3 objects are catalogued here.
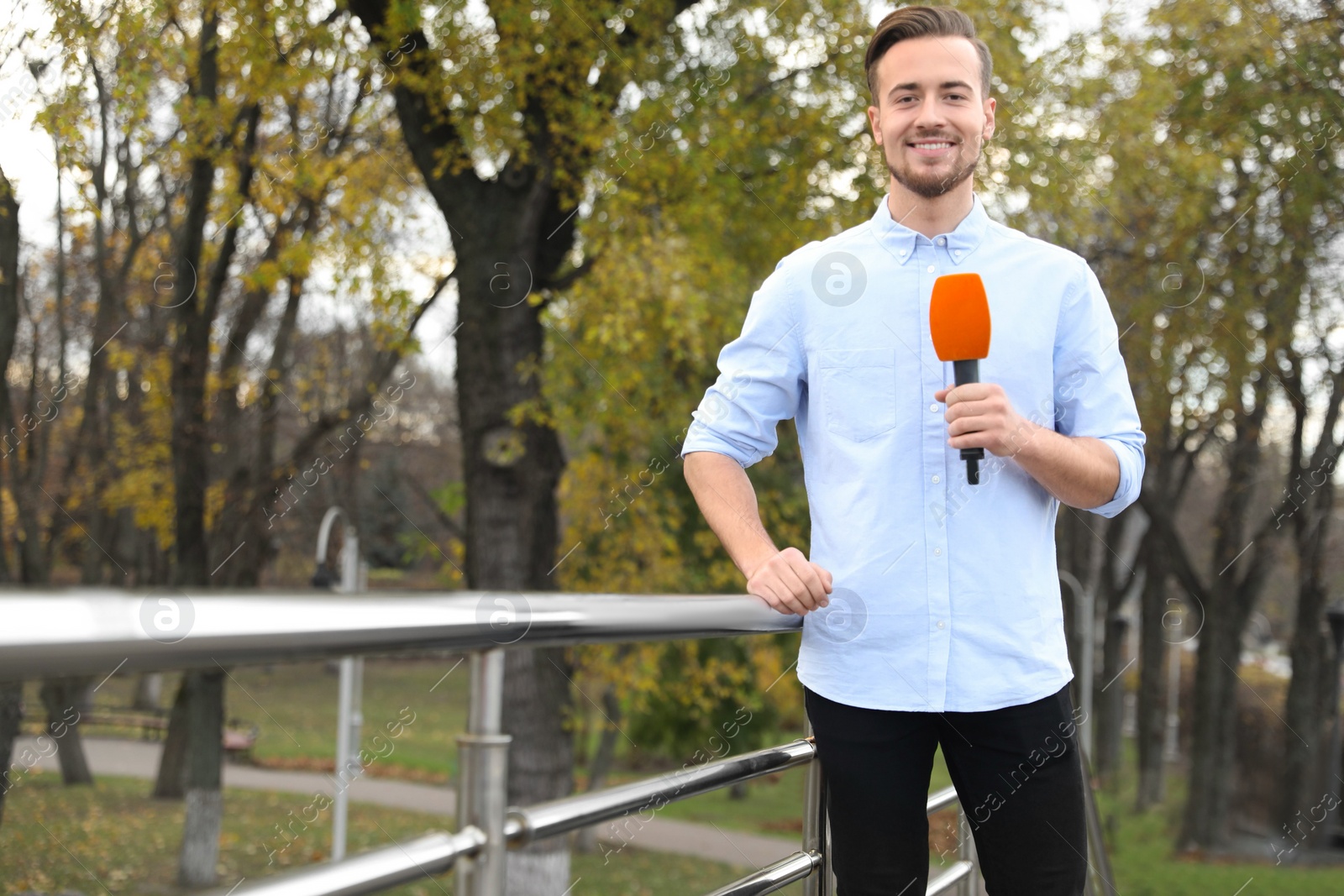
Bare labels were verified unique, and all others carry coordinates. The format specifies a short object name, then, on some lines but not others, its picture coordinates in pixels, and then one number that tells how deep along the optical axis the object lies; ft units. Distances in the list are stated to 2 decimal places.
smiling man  6.40
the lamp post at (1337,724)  43.96
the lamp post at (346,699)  45.70
